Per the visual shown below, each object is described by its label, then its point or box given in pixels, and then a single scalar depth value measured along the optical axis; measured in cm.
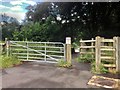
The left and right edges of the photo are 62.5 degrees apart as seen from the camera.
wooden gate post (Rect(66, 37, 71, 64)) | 496
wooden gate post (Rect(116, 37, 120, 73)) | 432
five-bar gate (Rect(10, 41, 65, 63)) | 570
